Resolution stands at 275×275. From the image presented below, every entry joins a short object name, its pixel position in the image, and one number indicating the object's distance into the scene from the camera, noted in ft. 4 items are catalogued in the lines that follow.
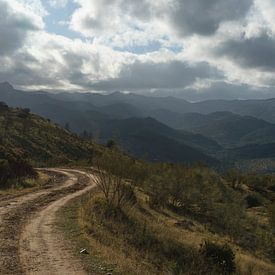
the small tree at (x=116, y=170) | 102.94
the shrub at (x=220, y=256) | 75.66
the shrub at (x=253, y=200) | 274.42
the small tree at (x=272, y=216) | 172.75
